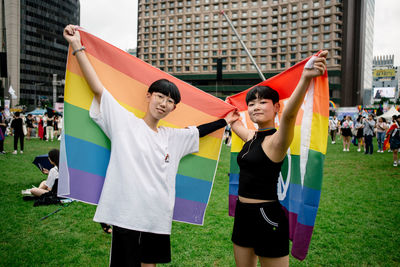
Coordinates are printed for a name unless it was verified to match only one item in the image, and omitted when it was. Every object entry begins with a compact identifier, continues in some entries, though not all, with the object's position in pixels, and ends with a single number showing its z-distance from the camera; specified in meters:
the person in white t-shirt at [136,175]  2.22
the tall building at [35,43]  95.62
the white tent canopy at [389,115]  26.14
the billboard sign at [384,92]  73.12
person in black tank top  2.13
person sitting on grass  6.34
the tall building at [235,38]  70.81
